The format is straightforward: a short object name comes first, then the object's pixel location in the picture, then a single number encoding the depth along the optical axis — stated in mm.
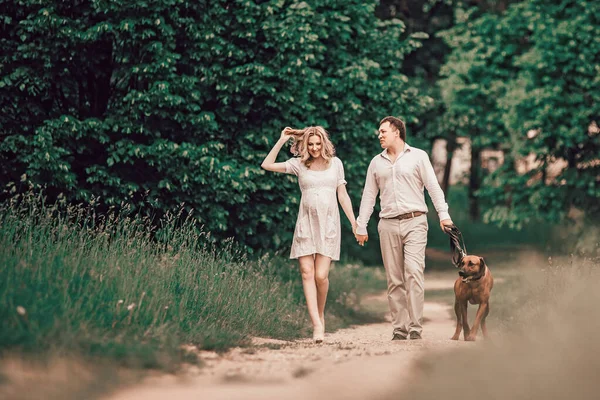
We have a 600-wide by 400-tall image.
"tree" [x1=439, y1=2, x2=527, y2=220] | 26281
